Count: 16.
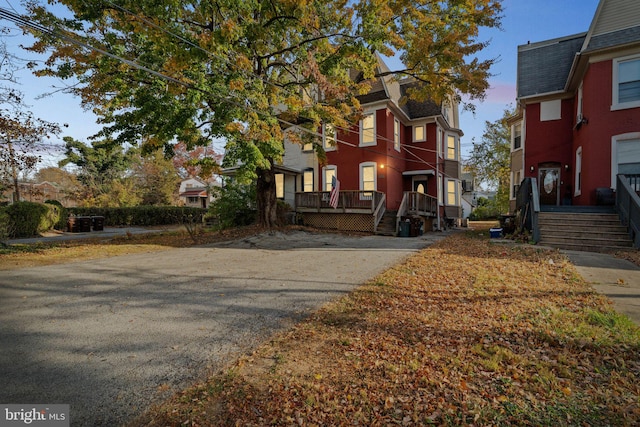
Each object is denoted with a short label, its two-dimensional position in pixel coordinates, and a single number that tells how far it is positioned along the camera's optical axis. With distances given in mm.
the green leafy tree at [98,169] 27953
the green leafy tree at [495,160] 29750
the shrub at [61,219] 18594
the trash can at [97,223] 19938
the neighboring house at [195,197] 39781
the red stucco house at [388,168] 16453
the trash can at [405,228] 15211
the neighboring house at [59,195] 27580
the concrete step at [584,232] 9055
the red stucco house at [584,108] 10641
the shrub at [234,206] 16516
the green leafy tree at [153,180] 33719
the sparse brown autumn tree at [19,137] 9891
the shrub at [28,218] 15016
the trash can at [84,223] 18755
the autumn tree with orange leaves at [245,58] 9258
